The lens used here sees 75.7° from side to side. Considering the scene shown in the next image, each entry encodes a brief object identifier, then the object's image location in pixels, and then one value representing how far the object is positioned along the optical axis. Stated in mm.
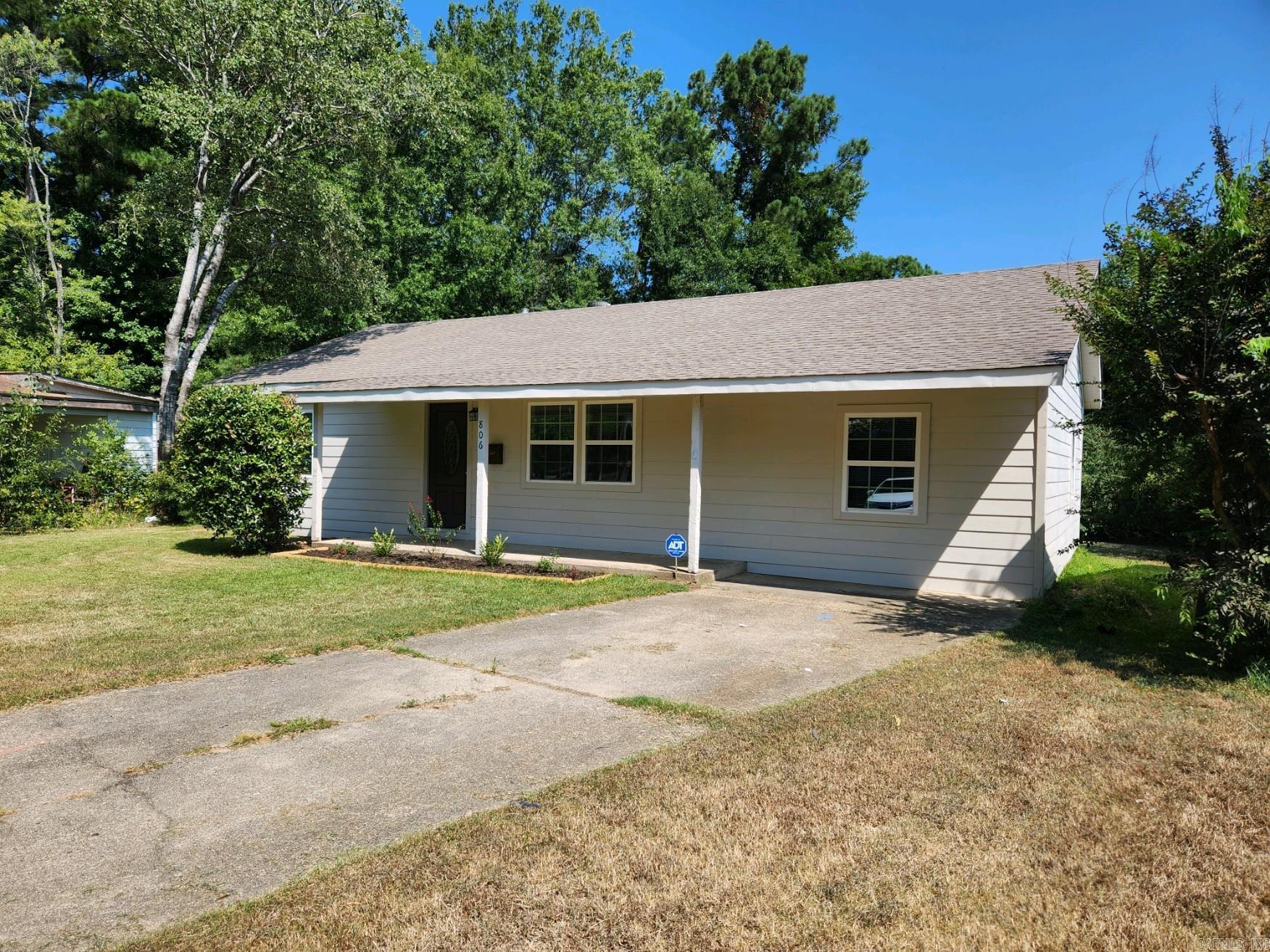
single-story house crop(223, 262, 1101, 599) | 9148
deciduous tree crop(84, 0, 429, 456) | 15125
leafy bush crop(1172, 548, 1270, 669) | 5508
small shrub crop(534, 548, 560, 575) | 10500
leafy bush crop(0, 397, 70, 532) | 13633
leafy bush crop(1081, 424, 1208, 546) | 6398
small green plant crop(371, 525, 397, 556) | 11648
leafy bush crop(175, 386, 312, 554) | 11211
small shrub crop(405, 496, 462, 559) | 12211
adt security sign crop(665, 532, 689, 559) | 10086
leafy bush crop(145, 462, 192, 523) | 15273
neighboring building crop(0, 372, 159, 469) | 15750
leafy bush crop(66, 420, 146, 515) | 15844
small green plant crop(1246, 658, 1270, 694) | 5422
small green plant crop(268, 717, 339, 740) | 4559
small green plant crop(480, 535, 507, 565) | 10867
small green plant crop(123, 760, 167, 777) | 3947
